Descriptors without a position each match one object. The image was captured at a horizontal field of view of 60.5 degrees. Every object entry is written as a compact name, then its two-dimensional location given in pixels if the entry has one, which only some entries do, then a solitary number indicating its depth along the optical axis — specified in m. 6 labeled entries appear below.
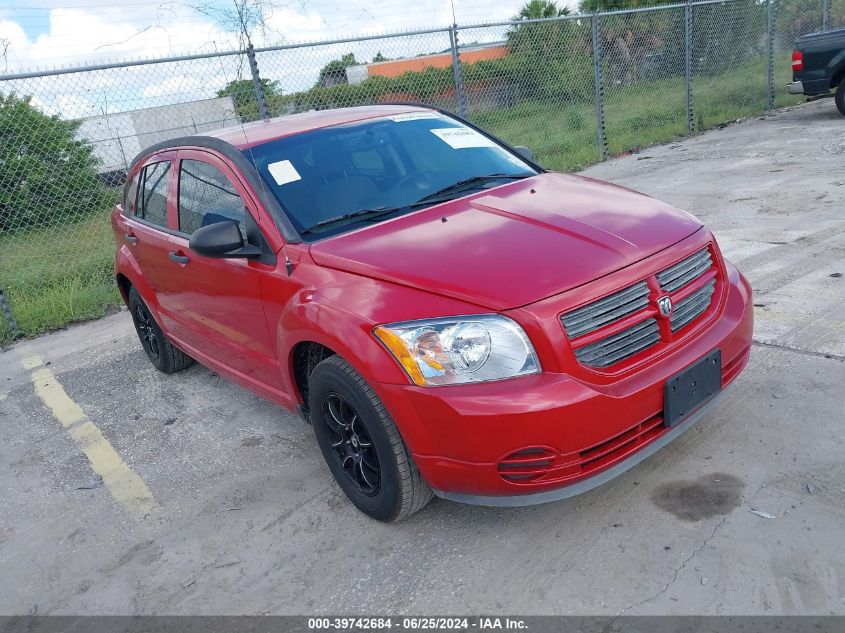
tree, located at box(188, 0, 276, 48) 8.36
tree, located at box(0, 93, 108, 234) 7.35
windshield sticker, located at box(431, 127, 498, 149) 4.11
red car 2.59
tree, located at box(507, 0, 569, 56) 11.02
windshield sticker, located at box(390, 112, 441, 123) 4.16
